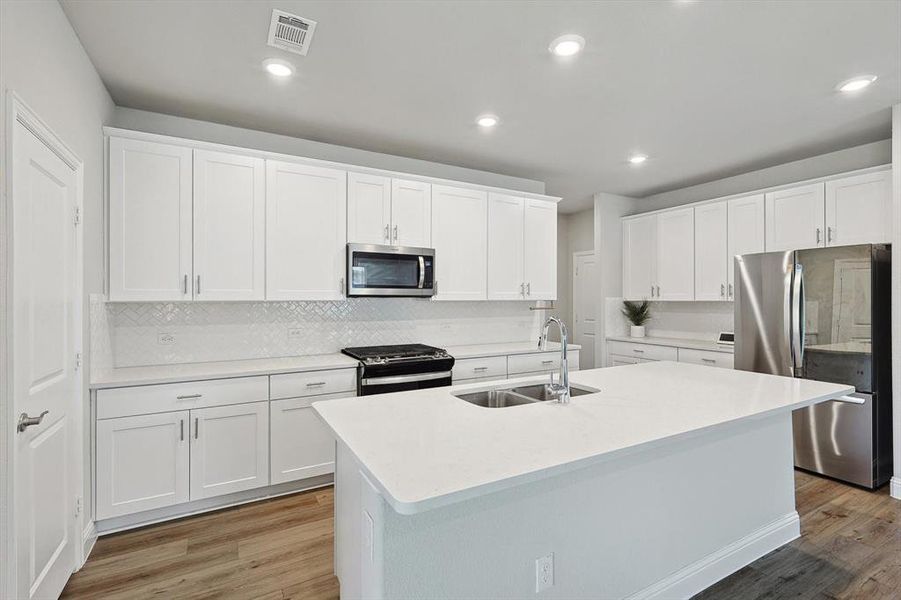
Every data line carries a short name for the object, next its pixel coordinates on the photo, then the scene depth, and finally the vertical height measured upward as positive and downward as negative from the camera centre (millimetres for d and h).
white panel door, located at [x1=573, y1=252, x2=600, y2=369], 6477 -56
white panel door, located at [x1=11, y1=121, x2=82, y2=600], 1604 -247
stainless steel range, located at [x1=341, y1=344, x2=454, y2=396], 3260 -524
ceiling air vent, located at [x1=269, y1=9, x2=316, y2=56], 2117 +1335
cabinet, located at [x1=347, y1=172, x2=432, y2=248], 3576 +747
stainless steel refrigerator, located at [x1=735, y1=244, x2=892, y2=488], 3176 -338
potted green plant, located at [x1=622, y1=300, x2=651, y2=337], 5520 -201
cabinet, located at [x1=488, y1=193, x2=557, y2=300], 4285 +513
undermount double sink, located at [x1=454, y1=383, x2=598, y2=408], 2258 -501
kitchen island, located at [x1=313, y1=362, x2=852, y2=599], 1350 -732
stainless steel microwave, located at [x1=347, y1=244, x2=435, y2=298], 3518 +239
